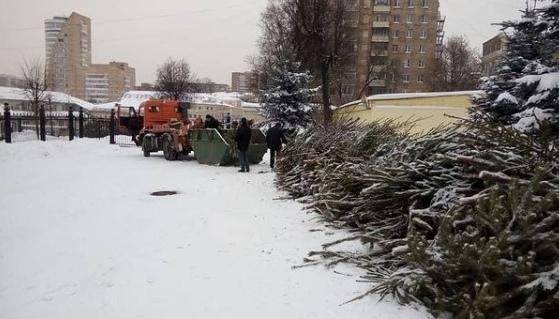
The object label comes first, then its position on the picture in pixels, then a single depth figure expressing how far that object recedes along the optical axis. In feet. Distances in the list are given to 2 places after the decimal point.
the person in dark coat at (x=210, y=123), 54.80
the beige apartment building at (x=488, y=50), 162.44
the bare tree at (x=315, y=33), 95.09
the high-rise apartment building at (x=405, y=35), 202.69
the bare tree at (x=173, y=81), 141.59
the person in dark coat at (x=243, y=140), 43.55
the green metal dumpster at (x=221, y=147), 47.74
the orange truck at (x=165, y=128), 54.54
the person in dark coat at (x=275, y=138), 44.60
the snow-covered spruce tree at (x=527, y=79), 25.82
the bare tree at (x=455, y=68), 155.94
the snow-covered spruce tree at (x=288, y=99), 71.31
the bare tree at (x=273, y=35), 103.76
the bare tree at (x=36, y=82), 87.40
